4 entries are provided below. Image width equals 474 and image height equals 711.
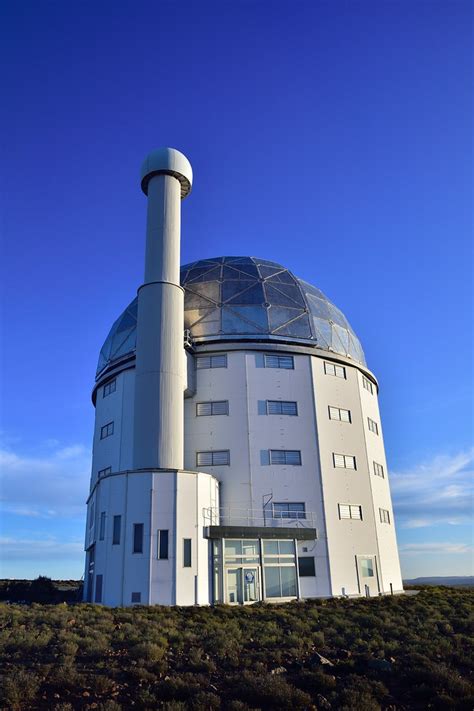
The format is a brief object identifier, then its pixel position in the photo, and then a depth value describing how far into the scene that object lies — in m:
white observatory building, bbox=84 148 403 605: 24.50
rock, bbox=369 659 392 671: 12.28
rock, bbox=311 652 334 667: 12.53
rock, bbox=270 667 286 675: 11.91
